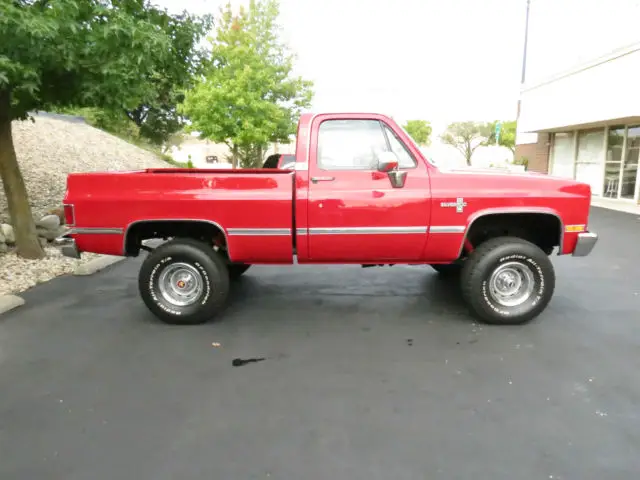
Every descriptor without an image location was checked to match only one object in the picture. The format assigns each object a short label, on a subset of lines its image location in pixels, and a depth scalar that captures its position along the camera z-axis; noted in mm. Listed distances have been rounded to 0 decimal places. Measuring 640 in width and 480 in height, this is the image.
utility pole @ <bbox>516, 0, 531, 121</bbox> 28766
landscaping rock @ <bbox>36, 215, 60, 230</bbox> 8078
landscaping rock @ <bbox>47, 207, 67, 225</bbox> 8634
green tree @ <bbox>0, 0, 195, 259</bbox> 4473
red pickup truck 4625
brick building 16844
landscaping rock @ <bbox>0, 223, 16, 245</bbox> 7375
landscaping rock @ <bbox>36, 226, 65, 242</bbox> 8023
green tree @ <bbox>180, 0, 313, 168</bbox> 24516
